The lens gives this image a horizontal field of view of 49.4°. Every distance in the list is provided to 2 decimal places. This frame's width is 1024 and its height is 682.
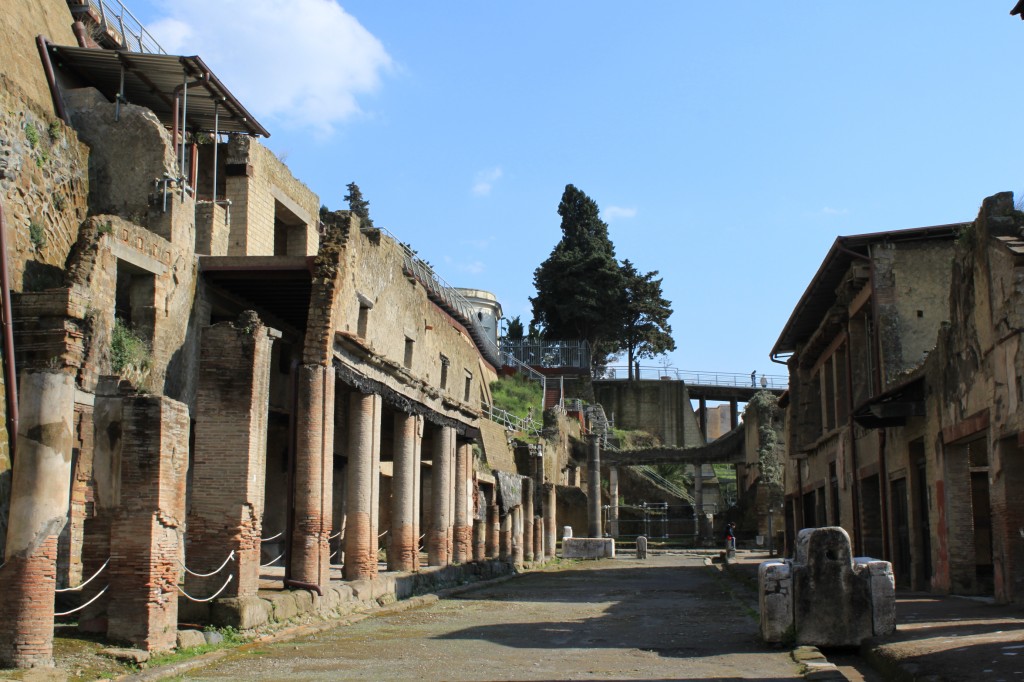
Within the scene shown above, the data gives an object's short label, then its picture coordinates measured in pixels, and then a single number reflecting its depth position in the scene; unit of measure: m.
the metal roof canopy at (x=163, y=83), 18.36
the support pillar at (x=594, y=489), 40.12
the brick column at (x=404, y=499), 19.05
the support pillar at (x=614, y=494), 46.34
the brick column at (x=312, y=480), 14.09
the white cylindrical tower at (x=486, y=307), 59.09
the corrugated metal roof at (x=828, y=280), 18.91
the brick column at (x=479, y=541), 24.56
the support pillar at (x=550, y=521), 35.25
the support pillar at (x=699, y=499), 46.47
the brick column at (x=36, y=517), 8.27
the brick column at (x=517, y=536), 28.59
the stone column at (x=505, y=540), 26.71
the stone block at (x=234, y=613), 11.40
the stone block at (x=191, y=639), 10.24
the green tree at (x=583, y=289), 58.47
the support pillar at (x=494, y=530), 26.12
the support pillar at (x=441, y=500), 21.52
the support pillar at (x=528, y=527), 30.97
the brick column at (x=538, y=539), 32.47
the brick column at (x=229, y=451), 12.18
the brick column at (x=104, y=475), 10.12
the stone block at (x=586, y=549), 36.16
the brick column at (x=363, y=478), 16.50
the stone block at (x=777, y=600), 10.34
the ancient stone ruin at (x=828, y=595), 10.09
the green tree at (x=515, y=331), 64.38
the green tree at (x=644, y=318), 59.09
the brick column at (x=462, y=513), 23.19
